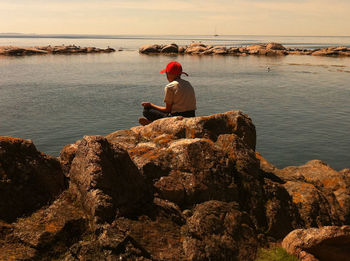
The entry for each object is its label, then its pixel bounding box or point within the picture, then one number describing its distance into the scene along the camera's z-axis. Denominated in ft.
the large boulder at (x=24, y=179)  23.13
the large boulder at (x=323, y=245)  26.58
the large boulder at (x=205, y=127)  36.04
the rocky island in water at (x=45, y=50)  381.91
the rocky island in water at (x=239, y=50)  415.42
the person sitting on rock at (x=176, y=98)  40.27
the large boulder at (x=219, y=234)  23.75
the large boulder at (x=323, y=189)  32.81
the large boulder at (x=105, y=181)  22.89
